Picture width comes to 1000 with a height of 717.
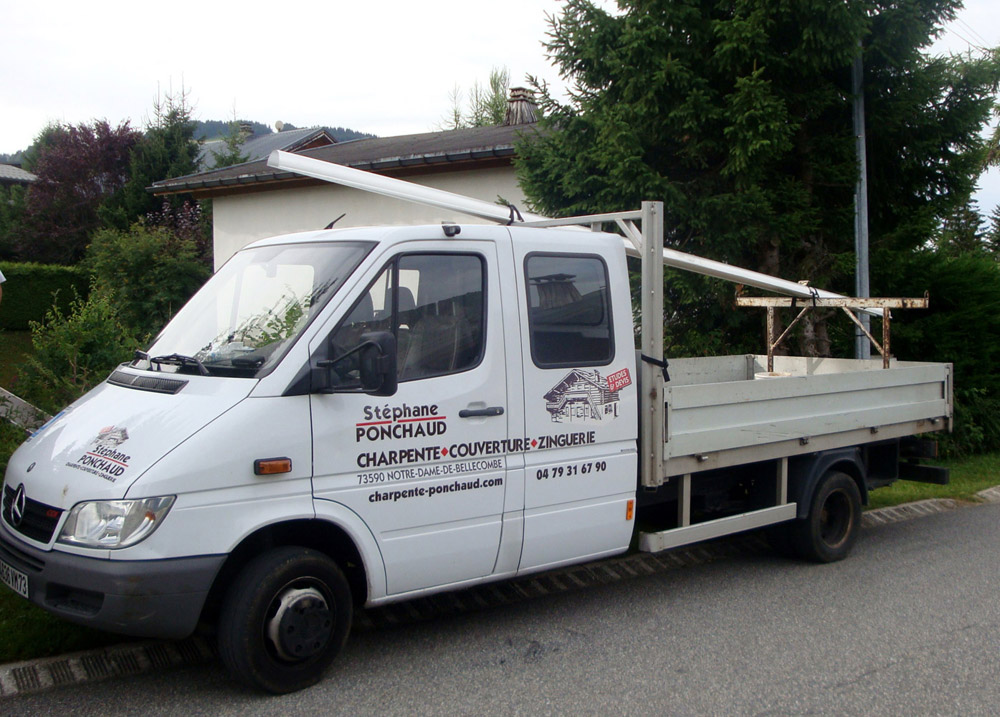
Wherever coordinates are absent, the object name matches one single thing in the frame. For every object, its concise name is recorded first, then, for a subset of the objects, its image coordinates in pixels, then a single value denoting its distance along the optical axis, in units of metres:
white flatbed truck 4.24
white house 15.31
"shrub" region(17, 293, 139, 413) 7.50
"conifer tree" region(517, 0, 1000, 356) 10.09
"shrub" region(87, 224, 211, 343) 17.44
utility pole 10.63
